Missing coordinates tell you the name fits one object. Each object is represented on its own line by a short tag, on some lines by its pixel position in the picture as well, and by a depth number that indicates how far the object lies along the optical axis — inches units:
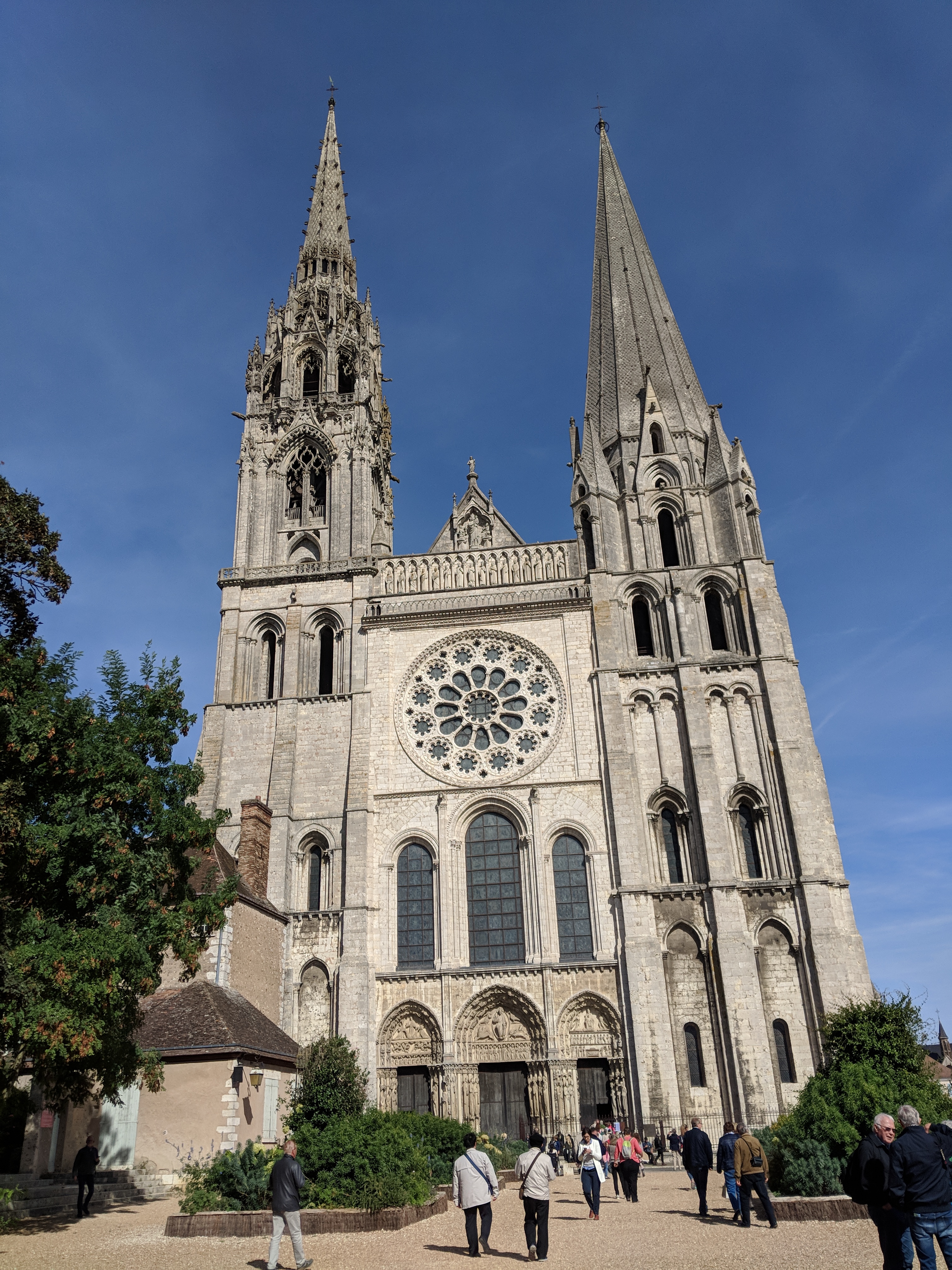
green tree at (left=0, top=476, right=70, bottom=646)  550.6
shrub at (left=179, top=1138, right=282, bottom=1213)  509.0
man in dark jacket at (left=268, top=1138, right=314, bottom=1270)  364.5
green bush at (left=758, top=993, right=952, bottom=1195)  495.8
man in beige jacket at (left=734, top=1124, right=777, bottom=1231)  462.6
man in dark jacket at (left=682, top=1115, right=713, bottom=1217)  519.8
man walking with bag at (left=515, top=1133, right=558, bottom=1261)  376.8
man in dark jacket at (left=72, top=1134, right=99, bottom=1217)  546.6
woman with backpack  595.2
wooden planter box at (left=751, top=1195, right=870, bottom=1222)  459.5
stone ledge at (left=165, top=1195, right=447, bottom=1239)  471.2
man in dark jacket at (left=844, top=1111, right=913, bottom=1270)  250.5
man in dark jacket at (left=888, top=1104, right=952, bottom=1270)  244.8
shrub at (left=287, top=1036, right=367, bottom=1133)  613.3
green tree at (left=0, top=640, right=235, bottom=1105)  465.1
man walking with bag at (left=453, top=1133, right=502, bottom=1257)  382.6
